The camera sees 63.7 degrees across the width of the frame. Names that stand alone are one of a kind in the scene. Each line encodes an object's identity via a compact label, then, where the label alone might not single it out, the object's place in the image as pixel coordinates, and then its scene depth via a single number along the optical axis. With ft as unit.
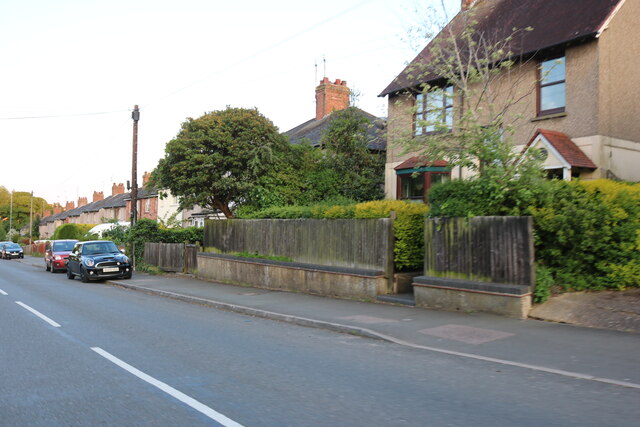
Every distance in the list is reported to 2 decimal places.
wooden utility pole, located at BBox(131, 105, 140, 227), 80.33
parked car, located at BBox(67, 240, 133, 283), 66.74
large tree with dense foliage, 72.23
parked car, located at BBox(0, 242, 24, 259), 156.35
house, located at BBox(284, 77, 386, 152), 112.98
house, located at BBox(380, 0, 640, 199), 48.88
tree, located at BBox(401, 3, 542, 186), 33.40
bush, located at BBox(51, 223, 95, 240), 167.22
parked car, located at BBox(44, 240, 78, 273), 88.74
